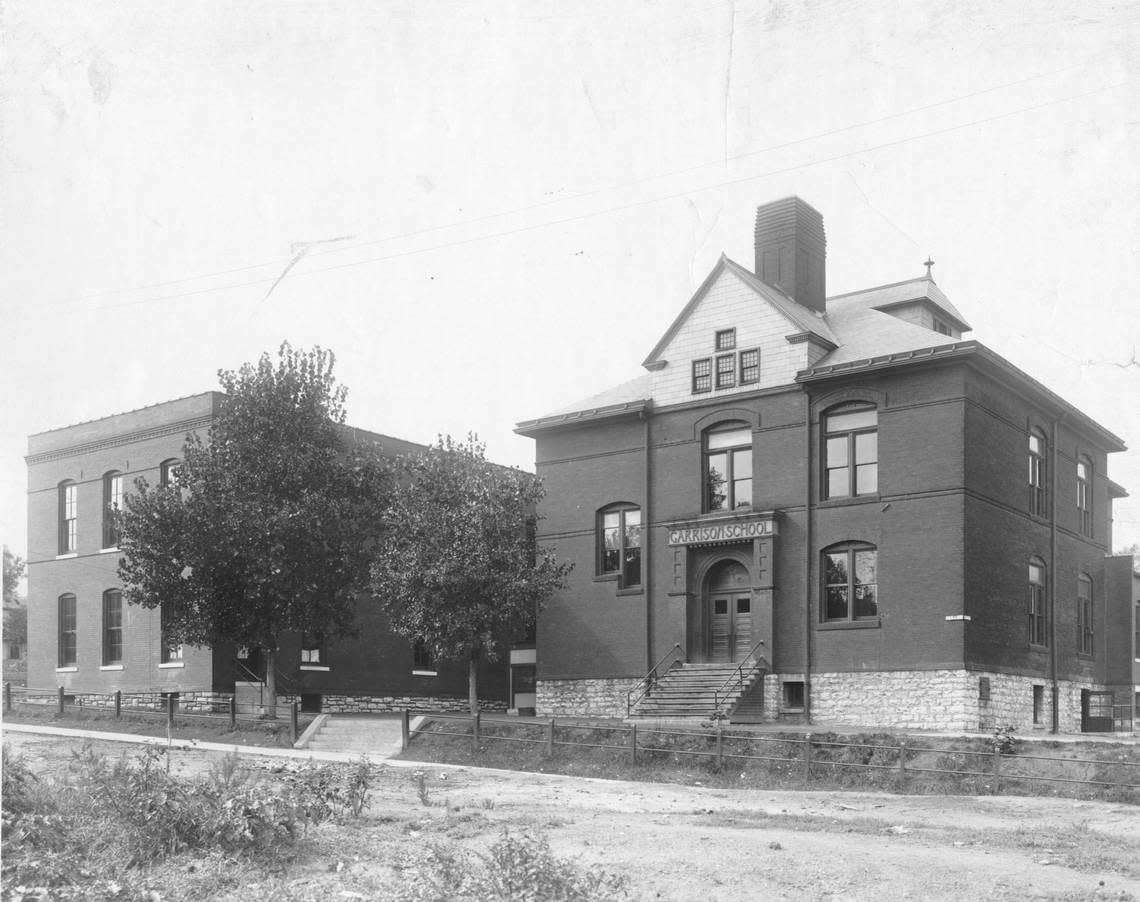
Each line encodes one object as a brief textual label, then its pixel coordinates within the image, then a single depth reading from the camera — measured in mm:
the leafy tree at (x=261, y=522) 30469
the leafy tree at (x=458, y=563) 31262
